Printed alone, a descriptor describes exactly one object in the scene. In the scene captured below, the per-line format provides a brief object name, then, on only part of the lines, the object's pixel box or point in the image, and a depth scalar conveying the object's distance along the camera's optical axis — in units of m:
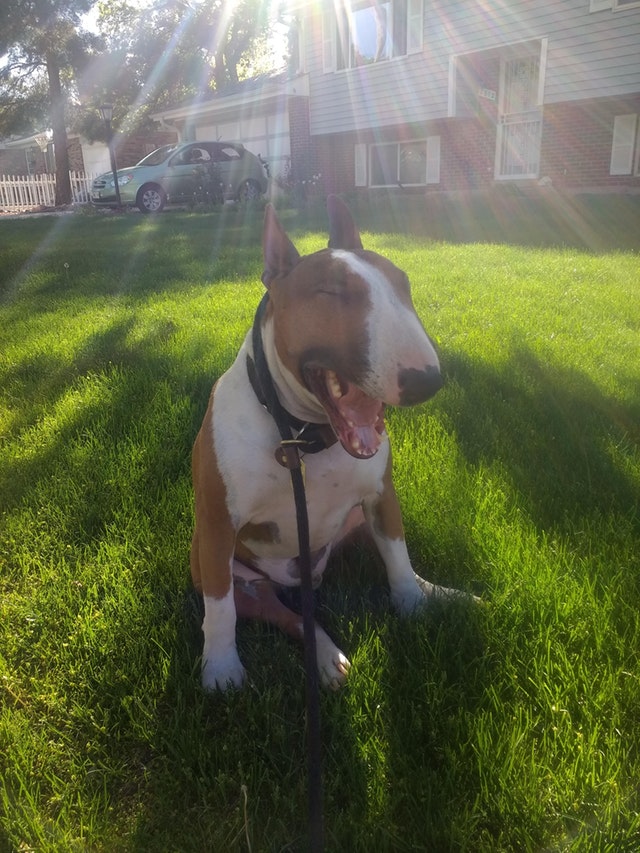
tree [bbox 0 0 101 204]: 20.00
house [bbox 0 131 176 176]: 30.42
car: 17.42
